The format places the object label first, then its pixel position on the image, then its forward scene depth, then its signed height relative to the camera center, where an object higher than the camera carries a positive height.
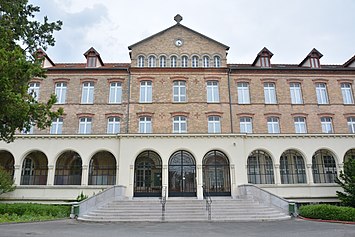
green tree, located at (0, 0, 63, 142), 10.28 +4.28
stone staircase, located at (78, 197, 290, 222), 15.75 -1.56
